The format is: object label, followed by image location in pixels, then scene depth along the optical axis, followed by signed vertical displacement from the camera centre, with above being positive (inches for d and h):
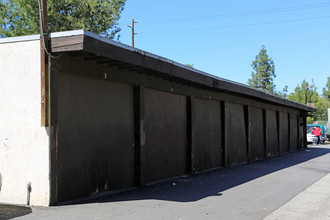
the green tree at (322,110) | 2952.8 +136.9
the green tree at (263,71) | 3196.4 +497.2
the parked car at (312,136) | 1589.1 -41.1
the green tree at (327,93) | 4039.4 +368.8
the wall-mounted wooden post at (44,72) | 313.0 +50.8
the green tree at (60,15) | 1159.0 +383.5
